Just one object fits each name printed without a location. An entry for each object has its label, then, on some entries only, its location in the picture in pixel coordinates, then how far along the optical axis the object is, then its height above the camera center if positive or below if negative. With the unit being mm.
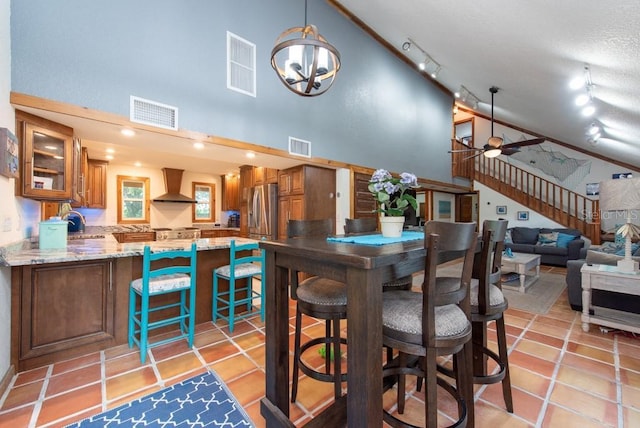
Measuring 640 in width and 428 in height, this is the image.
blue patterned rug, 1560 -1235
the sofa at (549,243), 5938 -665
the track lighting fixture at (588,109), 3848 +1580
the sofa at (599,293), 2836 -882
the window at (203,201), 7598 +358
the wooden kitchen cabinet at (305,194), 4500 +356
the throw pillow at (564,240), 6098 -565
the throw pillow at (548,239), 6309 -582
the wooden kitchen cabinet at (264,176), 5199 +778
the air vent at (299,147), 4047 +1044
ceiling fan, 5305 +1366
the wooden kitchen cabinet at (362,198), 5035 +319
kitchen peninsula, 2039 -731
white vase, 1733 -76
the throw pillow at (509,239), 7074 -640
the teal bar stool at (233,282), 2824 -804
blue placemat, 1486 -152
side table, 2512 -718
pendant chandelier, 1805 +1177
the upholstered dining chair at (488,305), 1515 -534
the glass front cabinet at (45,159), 2275 +501
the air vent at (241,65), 3453 +1988
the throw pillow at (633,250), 3600 -469
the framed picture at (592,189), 7266 +741
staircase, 6855 +680
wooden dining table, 1030 -422
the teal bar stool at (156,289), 2242 -684
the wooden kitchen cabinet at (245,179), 5844 +766
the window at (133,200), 6358 +323
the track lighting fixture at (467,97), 6420 +2991
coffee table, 4121 -825
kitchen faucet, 4986 -227
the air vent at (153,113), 2756 +1072
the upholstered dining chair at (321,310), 1523 -554
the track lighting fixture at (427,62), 5078 +3095
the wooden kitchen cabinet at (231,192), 7561 +610
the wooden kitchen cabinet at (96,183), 5496 +620
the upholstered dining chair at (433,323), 1112 -484
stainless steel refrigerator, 5066 +30
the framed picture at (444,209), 8906 +192
